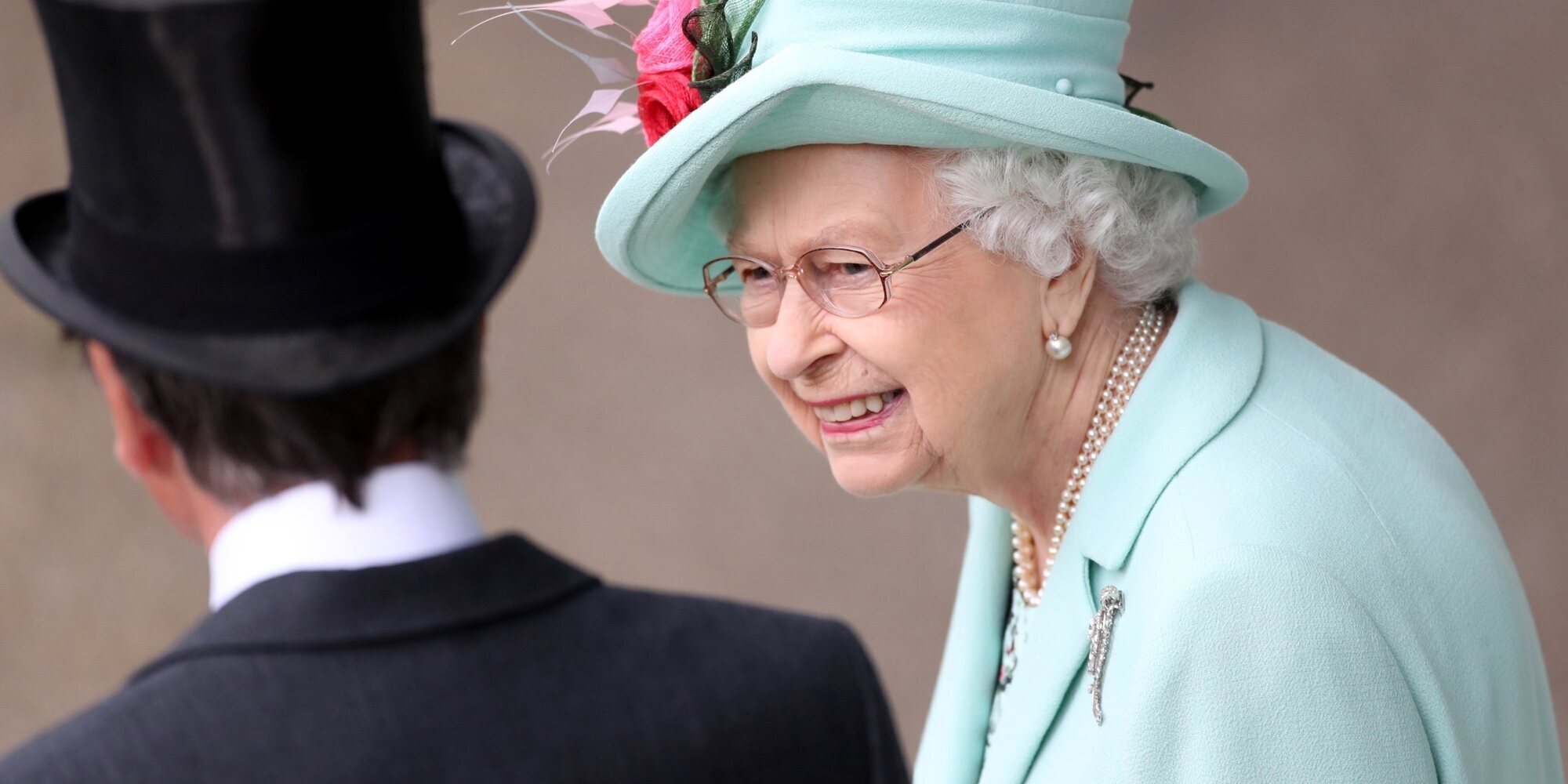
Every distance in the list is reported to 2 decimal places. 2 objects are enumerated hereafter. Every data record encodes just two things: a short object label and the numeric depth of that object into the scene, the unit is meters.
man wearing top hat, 4.96
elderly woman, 5.06
